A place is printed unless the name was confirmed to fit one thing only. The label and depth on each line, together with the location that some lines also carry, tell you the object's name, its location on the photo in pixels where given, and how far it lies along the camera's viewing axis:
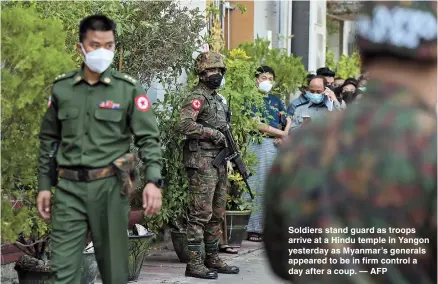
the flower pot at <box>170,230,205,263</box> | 9.67
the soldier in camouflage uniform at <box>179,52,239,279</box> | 8.69
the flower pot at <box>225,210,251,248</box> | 10.94
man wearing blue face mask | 11.17
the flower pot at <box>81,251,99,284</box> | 7.34
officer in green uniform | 5.72
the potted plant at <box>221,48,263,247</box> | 10.34
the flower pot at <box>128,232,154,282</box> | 8.28
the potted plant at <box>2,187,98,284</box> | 6.21
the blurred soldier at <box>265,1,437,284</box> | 2.71
